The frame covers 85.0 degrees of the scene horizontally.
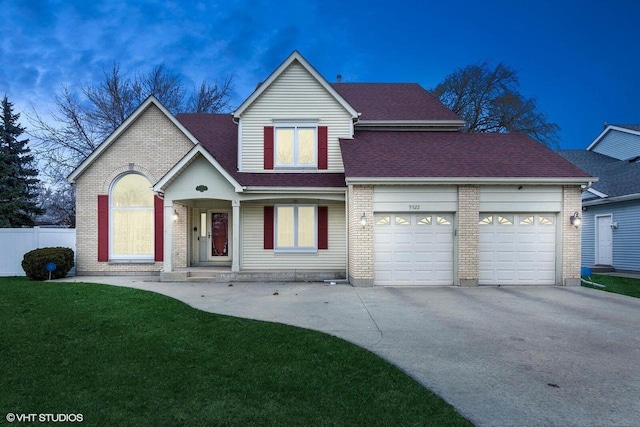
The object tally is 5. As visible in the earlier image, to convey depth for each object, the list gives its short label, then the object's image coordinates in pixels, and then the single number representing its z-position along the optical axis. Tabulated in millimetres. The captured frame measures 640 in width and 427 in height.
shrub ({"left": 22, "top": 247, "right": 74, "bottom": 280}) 12273
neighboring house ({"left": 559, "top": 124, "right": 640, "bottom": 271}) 15672
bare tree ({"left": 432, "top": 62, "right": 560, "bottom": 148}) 27344
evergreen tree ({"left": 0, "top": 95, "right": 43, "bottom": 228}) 20484
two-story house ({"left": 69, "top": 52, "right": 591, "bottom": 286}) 11562
